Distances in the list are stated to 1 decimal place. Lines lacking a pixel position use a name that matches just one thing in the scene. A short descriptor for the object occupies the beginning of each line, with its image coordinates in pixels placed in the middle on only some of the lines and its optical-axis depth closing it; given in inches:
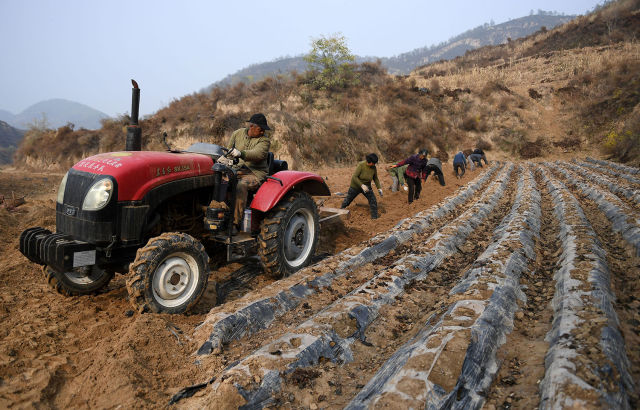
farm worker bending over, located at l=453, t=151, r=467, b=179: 518.6
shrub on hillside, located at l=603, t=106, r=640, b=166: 604.5
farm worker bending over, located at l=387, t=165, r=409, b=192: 380.5
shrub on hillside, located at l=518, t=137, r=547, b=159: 868.6
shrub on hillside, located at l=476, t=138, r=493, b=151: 900.6
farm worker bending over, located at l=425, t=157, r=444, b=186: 420.2
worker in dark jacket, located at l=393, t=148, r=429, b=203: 326.6
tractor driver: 148.4
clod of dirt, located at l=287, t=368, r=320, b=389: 81.9
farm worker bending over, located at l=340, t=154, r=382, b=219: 274.1
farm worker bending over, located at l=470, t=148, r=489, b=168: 652.4
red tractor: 107.1
